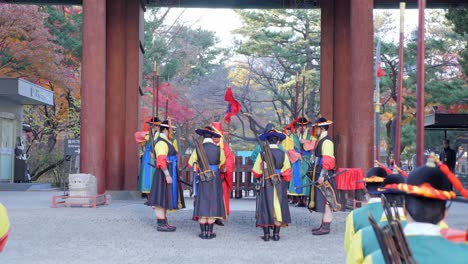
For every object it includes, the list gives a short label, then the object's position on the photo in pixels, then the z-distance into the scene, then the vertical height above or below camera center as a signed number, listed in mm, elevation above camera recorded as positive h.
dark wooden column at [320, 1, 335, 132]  17000 +2120
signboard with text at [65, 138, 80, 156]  19188 -115
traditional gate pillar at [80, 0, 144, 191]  16766 +1295
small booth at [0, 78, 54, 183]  22938 +409
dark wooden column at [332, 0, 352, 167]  16812 +1838
